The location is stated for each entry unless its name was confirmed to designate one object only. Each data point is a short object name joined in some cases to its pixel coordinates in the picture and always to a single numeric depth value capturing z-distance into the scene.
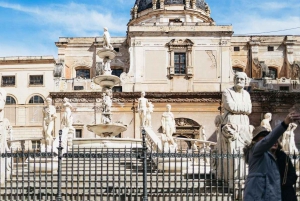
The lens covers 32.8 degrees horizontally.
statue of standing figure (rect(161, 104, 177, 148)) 18.47
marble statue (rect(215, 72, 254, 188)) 9.57
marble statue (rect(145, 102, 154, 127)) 24.38
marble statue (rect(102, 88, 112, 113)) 20.28
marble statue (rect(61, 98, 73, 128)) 20.55
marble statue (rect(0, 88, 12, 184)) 10.18
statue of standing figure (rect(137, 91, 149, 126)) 24.28
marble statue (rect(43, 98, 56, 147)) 17.66
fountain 17.92
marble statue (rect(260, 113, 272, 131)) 21.76
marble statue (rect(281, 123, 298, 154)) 17.75
